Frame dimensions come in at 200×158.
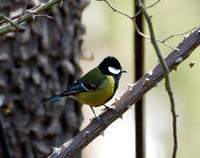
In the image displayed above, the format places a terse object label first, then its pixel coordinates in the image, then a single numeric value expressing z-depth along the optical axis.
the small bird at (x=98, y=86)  6.82
